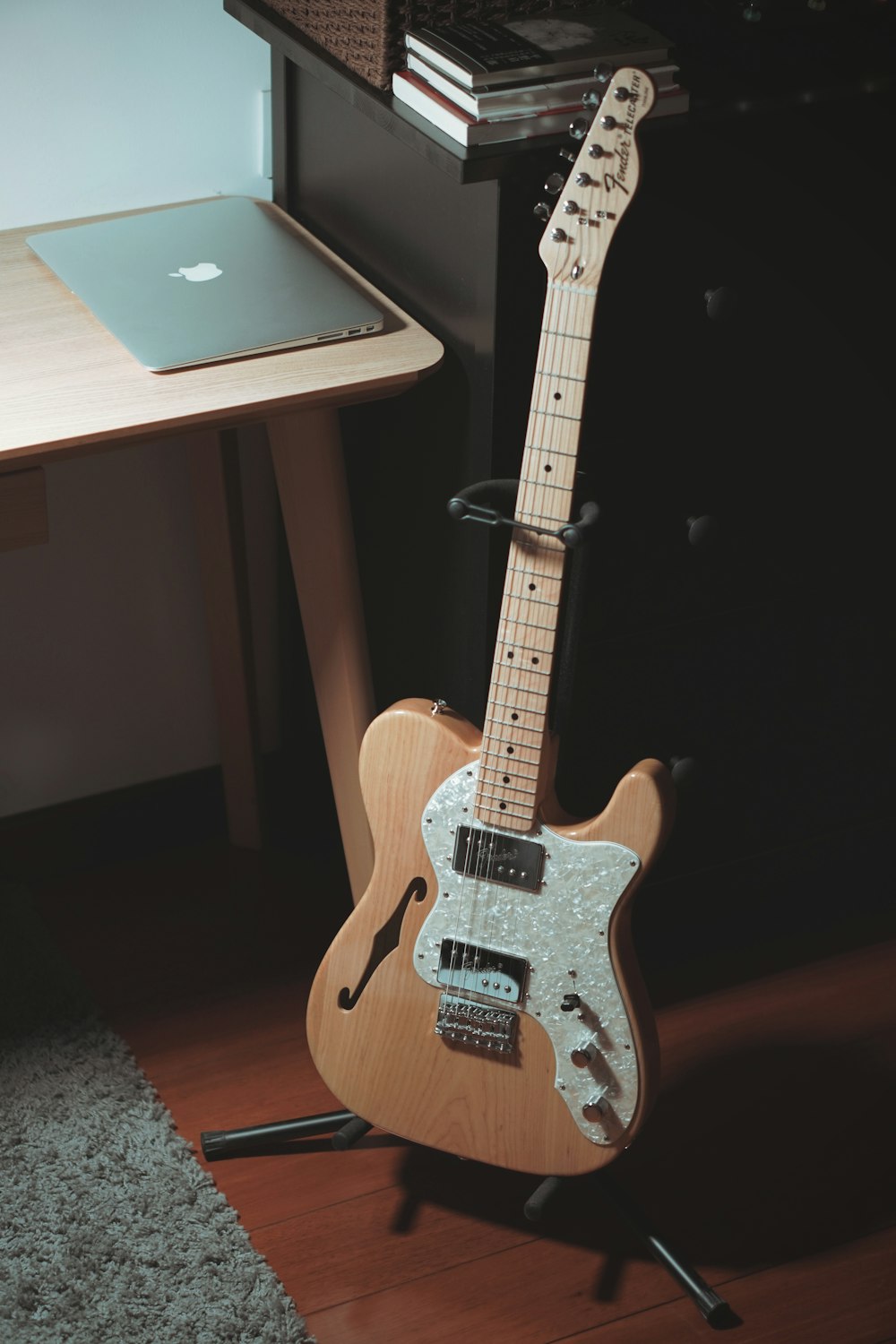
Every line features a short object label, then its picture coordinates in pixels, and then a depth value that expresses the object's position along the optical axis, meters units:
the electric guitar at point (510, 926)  2.33
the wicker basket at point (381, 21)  2.36
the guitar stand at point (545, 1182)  2.30
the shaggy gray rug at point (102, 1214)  2.44
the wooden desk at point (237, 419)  2.33
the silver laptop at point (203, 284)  2.42
